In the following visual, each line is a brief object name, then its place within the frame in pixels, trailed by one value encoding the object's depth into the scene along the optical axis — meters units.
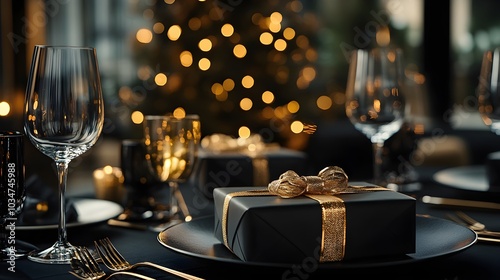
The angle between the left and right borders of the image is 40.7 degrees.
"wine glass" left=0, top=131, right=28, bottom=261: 0.97
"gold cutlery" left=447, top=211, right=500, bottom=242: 1.02
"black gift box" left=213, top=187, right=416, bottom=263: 0.84
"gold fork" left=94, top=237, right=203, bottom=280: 0.81
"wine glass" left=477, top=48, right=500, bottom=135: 1.34
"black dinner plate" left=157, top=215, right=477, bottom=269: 0.82
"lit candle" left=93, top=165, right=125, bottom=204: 1.40
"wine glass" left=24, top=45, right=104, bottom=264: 0.94
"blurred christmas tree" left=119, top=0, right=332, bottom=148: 4.23
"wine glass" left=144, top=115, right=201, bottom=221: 1.19
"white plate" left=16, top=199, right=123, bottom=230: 1.07
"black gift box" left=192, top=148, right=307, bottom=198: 1.49
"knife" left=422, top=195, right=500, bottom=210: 1.30
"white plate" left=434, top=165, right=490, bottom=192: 1.44
